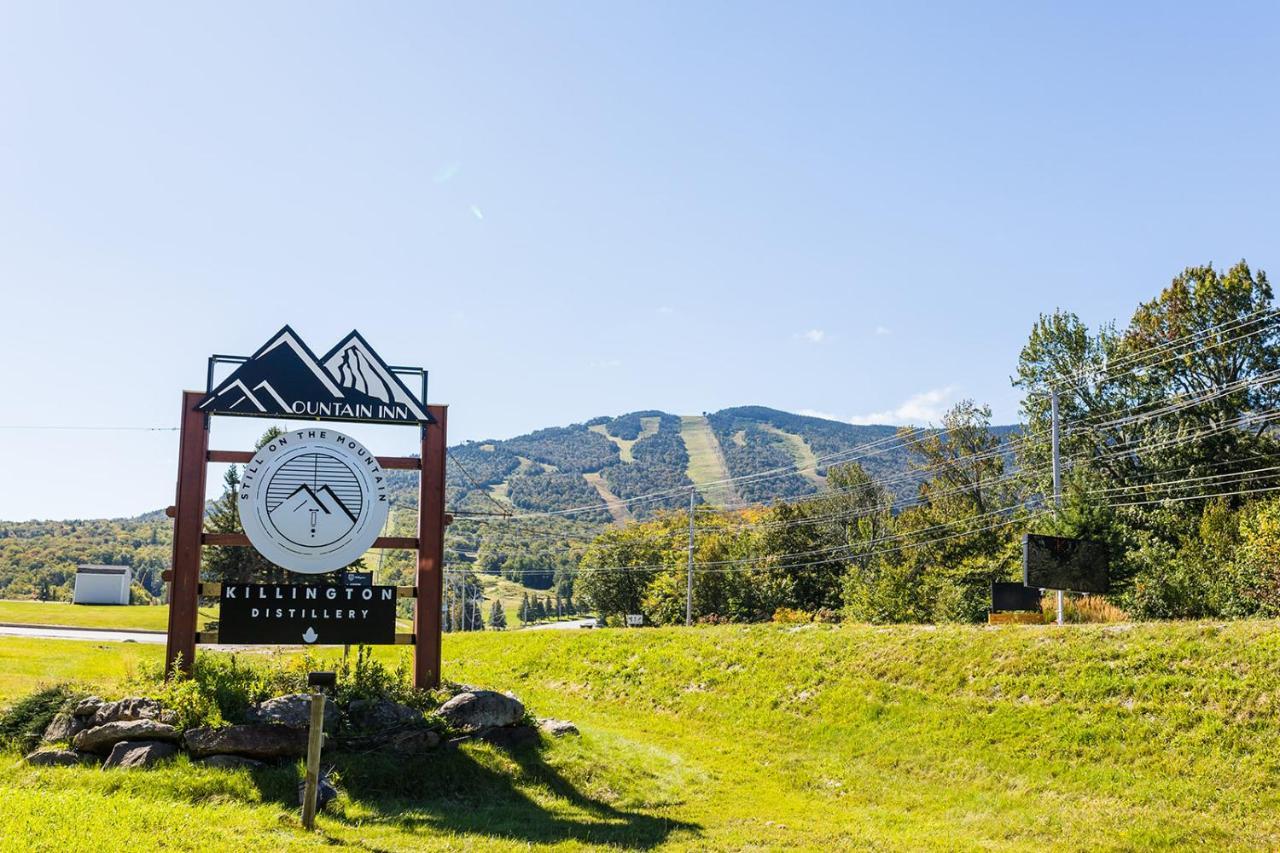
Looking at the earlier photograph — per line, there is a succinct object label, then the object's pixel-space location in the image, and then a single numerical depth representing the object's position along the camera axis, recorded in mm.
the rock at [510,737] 15602
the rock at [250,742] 13133
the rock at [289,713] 13703
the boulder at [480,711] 15508
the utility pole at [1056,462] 36062
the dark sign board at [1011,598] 28953
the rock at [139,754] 12625
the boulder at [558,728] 16969
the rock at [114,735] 12969
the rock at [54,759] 12602
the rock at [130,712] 13484
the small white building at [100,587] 69375
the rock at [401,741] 14281
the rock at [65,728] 13312
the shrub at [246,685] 13805
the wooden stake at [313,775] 10969
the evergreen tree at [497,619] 145125
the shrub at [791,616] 48000
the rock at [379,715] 14641
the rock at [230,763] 12906
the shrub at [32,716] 13375
